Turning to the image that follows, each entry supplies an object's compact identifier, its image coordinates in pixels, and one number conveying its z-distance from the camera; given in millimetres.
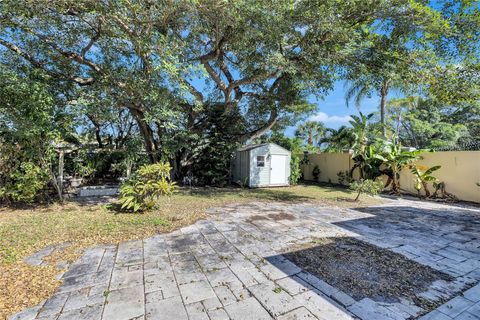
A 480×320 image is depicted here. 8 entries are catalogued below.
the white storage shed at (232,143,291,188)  11664
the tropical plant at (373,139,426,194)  9078
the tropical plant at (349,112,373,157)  10561
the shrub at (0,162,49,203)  6031
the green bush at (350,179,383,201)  7445
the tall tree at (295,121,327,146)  23234
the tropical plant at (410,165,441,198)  8641
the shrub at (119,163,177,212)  5871
